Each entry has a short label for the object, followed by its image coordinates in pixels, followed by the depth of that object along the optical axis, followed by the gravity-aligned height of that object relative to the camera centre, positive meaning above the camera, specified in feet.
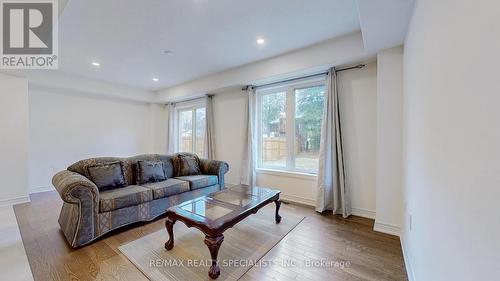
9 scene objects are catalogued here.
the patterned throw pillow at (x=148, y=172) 10.53 -1.74
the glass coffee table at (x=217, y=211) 5.74 -2.46
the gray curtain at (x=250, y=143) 13.66 -0.24
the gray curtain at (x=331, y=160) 10.30 -1.06
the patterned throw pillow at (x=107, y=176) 8.93 -1.64
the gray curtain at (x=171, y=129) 19.74 +1.01
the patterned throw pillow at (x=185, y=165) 12.54 -1.64
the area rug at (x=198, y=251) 5.88 -3.79
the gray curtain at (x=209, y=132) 15.98 +0.58
